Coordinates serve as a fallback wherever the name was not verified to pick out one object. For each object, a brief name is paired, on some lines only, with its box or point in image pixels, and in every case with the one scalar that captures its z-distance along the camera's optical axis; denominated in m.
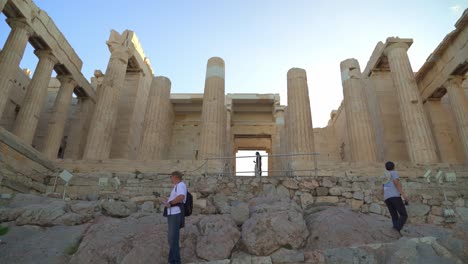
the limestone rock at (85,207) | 7.46
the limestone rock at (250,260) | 5.35
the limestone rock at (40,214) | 6.89
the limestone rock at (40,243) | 5.50
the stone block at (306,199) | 9.38
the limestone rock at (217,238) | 5.68
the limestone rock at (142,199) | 9.55
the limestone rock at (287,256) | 5.36
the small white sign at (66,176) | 10.07
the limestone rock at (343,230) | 5.86
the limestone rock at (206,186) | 9.46
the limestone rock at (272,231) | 5.71
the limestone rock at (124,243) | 5.54
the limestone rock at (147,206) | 8.83
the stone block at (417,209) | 9.00
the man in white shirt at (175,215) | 4.94
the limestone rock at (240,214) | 6.78
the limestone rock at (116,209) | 7.57
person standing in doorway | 11.40
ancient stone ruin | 5.84
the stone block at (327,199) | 9.49
